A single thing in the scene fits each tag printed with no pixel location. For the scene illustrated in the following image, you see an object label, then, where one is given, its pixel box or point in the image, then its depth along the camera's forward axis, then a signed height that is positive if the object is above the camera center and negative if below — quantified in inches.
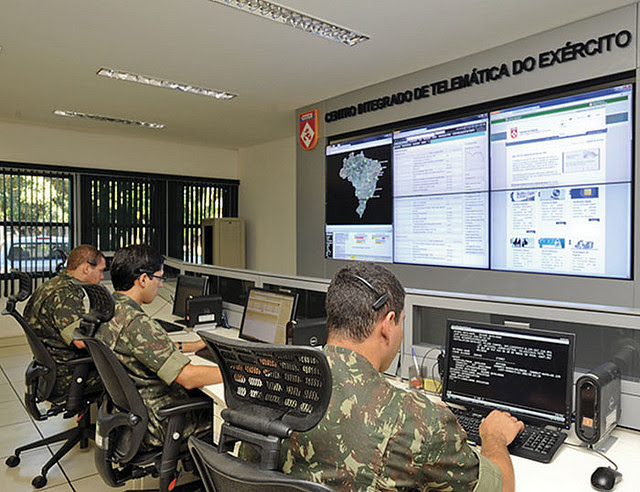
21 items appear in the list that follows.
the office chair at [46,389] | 104.2 -33.5
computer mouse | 51.1 -25.8
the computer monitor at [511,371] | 63.6 -18.9
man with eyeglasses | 78.6 -21.1
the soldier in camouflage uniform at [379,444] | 39.7 -17.3
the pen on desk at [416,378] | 82.9 -24.5
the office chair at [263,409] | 34.7 -13.4
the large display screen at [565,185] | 120.9 +13.5
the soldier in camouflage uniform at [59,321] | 109.2 -19.6
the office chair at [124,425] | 76.8 -30.5
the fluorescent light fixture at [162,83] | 172.4 +57.7
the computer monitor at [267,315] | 108.7 -18.7
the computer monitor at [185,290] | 147.5 -17.1
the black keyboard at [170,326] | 136.5 -25.9
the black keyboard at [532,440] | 58.8 -26.0
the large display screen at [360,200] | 182.1 +14.1
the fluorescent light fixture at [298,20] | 120.4 +57.3
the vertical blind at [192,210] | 295.9 +16.4
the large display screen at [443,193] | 151.4 +14.0
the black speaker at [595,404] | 59.8 -21.1
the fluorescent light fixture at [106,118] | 226.8 +57.4
